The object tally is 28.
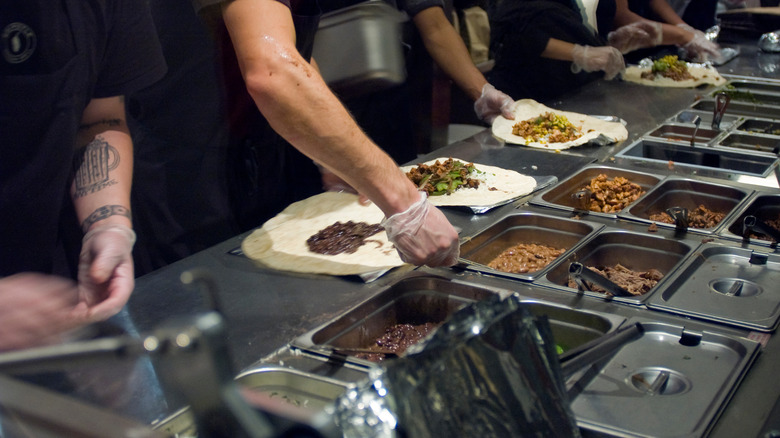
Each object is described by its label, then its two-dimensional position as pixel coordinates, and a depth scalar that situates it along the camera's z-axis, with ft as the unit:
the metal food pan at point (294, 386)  4.16
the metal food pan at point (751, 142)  9.40
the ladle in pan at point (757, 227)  5.90
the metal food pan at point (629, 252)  6.14
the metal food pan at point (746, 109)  11.18
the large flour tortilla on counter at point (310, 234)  6.05
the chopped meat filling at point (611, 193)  7.31
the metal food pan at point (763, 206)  7.11
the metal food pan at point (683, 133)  9.74
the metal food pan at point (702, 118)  10.38
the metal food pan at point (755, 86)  12.65
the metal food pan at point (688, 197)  7.45
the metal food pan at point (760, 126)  10.19
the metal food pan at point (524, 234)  6.54
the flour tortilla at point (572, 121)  9.49
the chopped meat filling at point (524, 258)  6.32
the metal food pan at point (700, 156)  8.70
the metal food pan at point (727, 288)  4.88
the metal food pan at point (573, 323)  4.86
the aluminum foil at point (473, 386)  2.54
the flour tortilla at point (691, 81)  12.89
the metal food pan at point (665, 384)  3.69
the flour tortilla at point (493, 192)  7.35
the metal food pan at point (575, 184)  7.58
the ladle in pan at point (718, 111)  9.79
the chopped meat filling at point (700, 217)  6.77
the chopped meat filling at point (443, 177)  7.76
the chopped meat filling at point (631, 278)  5.75
